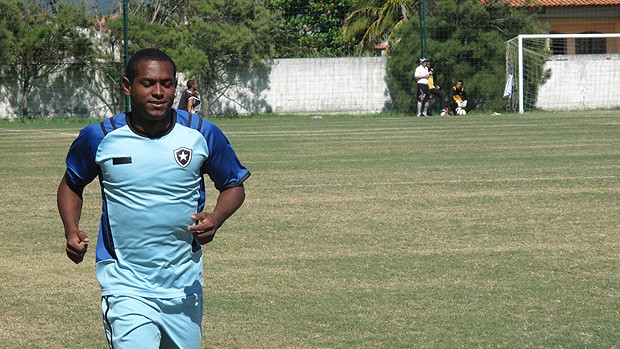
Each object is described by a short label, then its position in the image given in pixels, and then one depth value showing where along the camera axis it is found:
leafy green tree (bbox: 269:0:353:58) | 46.62
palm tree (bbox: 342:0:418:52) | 47.31
